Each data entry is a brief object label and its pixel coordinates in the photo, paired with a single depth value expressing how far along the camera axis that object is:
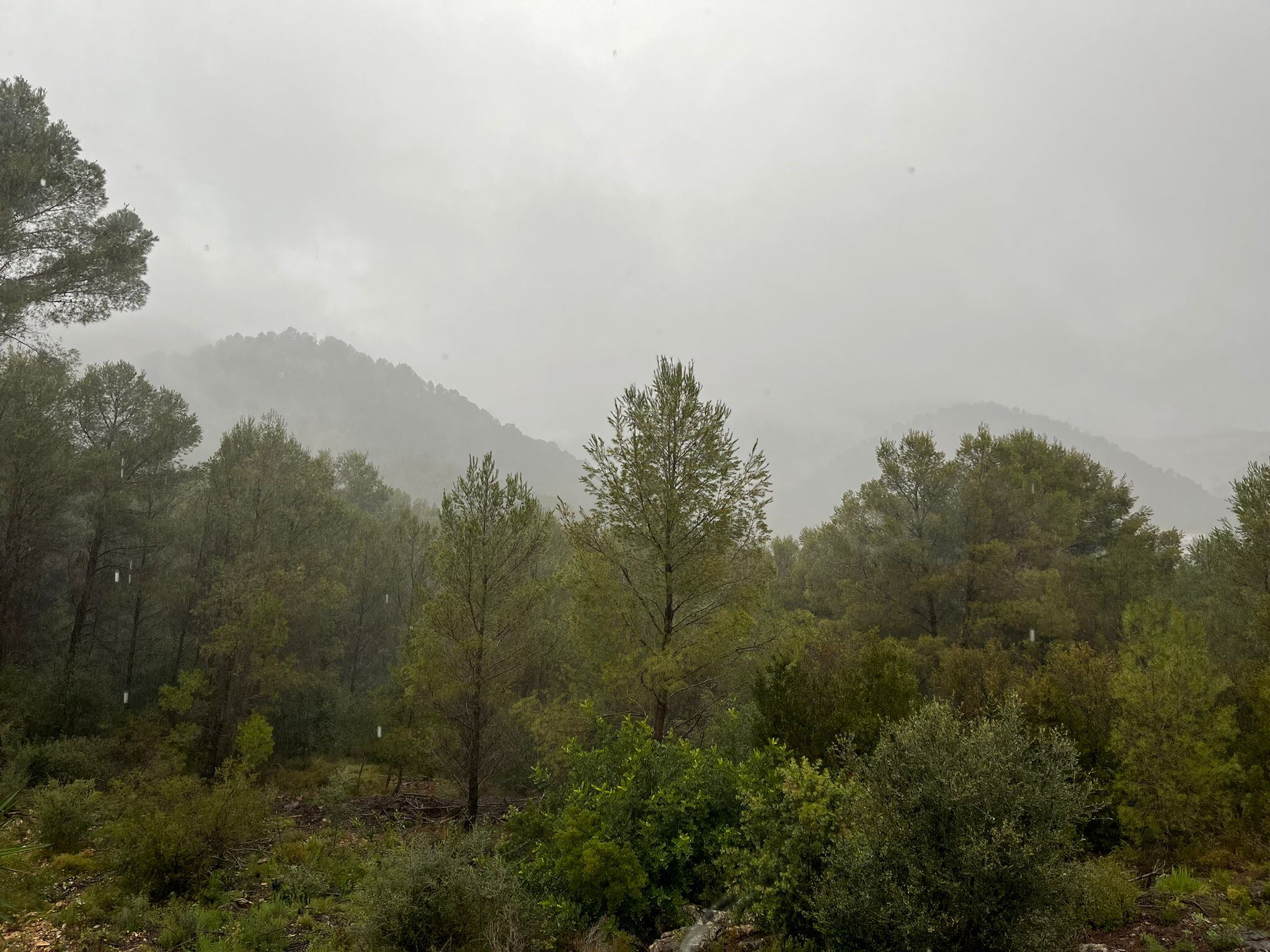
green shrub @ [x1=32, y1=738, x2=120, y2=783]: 16.11
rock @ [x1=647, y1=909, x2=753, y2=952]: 7.52
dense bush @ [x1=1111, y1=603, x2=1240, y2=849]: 10.84
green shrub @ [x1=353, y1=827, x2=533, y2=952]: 7.42
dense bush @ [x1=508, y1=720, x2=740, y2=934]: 8.35
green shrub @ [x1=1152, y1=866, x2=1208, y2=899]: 8.59
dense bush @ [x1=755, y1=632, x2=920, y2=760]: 11.68
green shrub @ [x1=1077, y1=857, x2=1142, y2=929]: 7.68
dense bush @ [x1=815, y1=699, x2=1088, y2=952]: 5.62
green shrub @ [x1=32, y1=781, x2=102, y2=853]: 12.17
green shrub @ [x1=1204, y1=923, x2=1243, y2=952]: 6.81
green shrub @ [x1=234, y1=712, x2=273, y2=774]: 17.88
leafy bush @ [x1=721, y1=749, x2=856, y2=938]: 7.07
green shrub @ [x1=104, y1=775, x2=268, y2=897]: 10.70
